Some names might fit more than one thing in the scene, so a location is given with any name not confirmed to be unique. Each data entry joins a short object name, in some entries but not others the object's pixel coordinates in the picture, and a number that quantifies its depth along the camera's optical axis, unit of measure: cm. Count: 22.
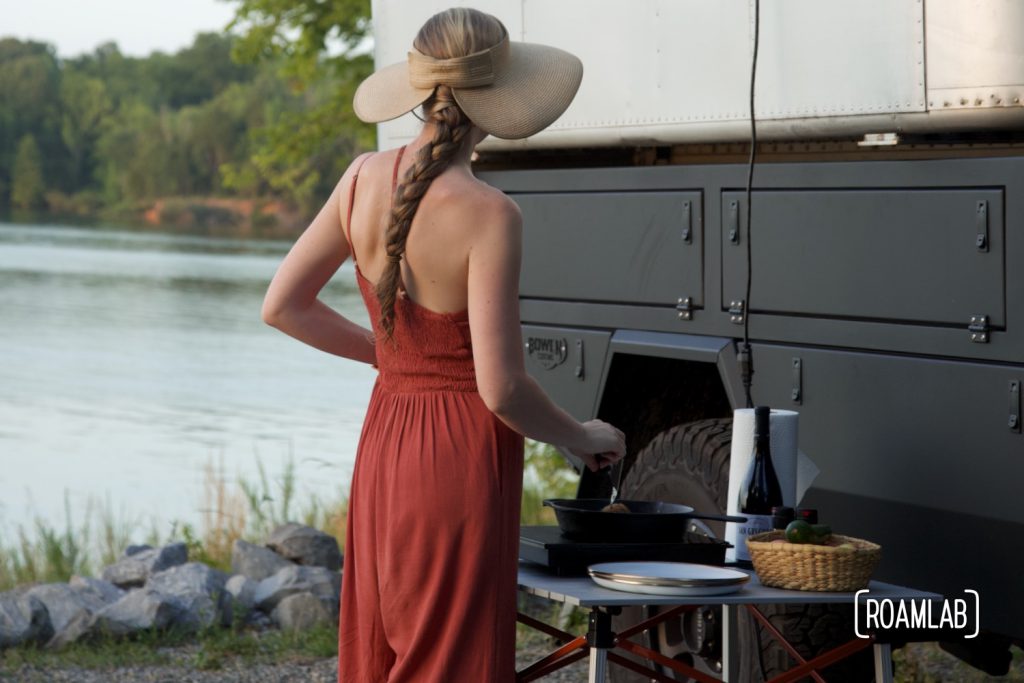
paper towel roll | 600
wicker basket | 518
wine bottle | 591
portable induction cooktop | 541
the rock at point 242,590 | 1109
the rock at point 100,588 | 1120
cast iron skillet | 553
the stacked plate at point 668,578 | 500
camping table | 497
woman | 489
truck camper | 617
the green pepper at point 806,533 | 527
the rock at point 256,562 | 1201
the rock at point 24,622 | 1001
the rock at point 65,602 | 1033
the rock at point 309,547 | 1237
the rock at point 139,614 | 1027
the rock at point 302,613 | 1079
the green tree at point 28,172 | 6857
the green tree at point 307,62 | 2316
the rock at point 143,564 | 1201
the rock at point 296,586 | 1118
